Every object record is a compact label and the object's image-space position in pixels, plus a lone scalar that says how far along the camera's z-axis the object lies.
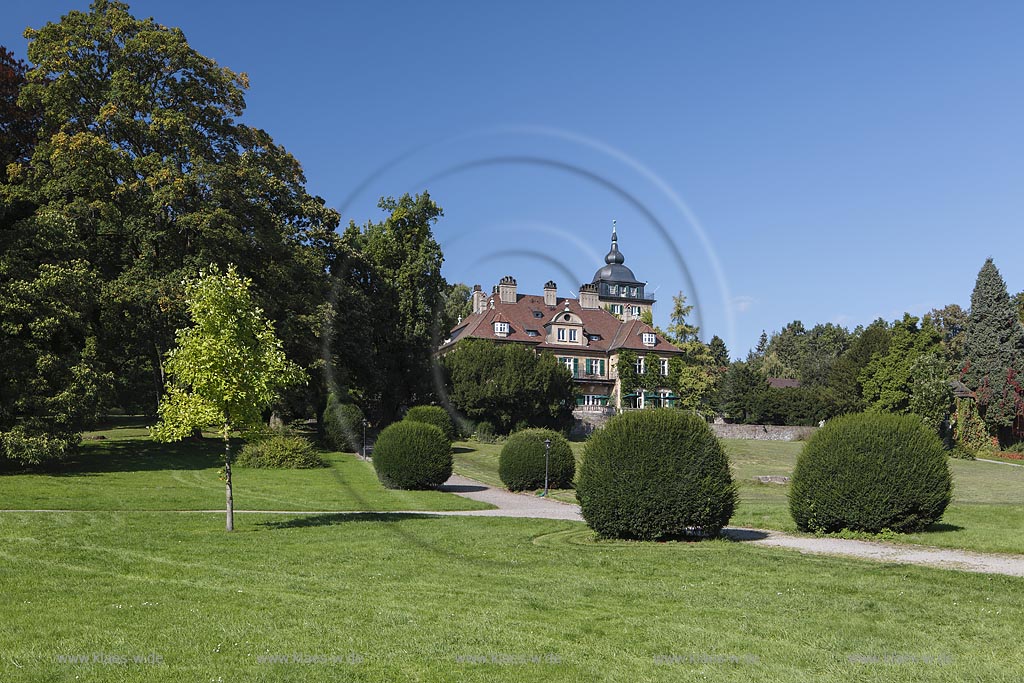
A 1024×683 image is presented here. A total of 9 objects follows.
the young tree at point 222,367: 18.81
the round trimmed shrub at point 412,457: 30.00
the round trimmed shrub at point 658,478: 17.50
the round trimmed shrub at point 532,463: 31.83
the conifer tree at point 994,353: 66.75
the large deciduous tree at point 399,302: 53.59
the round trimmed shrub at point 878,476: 18.81
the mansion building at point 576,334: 80.12
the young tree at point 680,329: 78.06
